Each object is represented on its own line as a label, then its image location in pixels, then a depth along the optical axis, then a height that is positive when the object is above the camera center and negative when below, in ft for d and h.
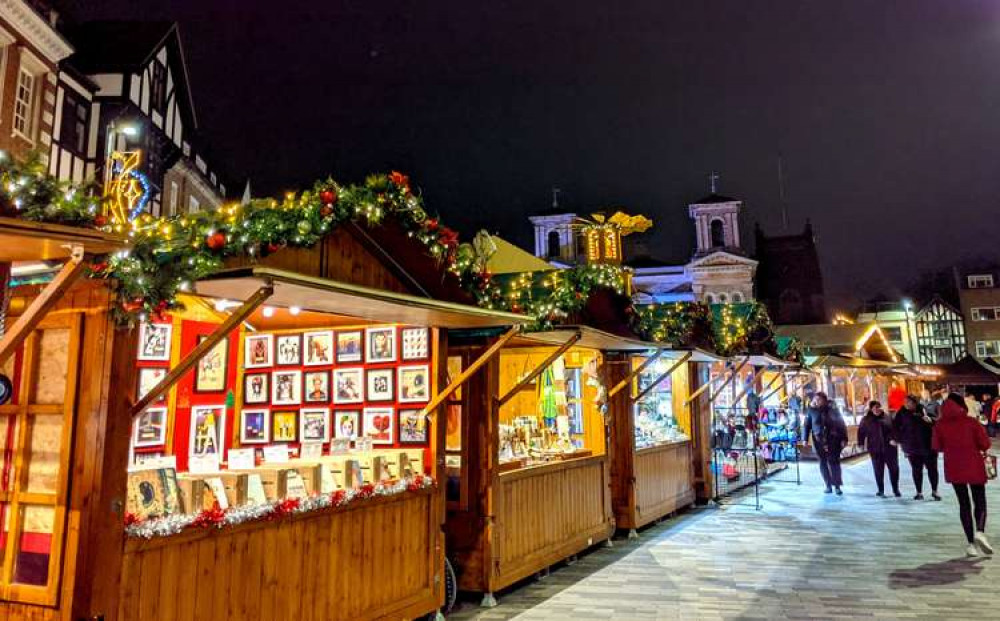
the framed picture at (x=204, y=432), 17.27 -0.37
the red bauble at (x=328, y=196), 13.44 +4.36
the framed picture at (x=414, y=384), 18.79 +0.87
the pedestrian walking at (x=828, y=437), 41.50 -1.63
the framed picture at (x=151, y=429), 15.61 -0.25
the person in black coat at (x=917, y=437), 37.37 -1.54
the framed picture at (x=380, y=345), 19.30 +2.01
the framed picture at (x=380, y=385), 19.17 +0.85
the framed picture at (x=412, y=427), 18.58 -0.33
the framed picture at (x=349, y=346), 19.61 +2.00
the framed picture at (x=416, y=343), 18.90 +1.99
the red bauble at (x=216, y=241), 11.25 +2.92
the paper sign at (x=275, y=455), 15.71 -0.89
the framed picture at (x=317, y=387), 19.83 +0.85
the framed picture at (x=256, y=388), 20.16 +0.85
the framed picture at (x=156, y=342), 15.69 +1.77
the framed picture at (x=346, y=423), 19.54 -0.21
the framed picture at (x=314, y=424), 19.79 -0.24
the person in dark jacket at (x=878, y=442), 40.96 -1.97
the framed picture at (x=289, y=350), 20.12 +1.96
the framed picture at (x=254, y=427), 20.10 -0.30
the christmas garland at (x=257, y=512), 10.98 -1.78
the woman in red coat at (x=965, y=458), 23.67 -1.71
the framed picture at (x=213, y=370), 17.85 +1.26
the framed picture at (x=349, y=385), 19.53 +0.89
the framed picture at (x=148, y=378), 15.74 +0.94
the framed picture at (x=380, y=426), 19.02 -0.30
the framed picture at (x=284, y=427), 19.89 -0.31
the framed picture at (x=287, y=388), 19.98 +0.84
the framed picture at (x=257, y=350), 20.31 +1.98
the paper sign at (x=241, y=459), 14.39 -0.90
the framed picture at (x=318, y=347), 19.89 +2.01
